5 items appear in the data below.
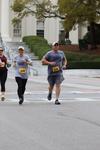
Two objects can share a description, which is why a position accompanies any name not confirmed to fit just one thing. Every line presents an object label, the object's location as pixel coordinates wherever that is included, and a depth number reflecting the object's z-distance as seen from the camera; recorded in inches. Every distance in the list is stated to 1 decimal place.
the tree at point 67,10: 1827.0
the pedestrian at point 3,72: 726.9
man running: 704.0
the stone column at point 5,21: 2355.1
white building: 2726.4
